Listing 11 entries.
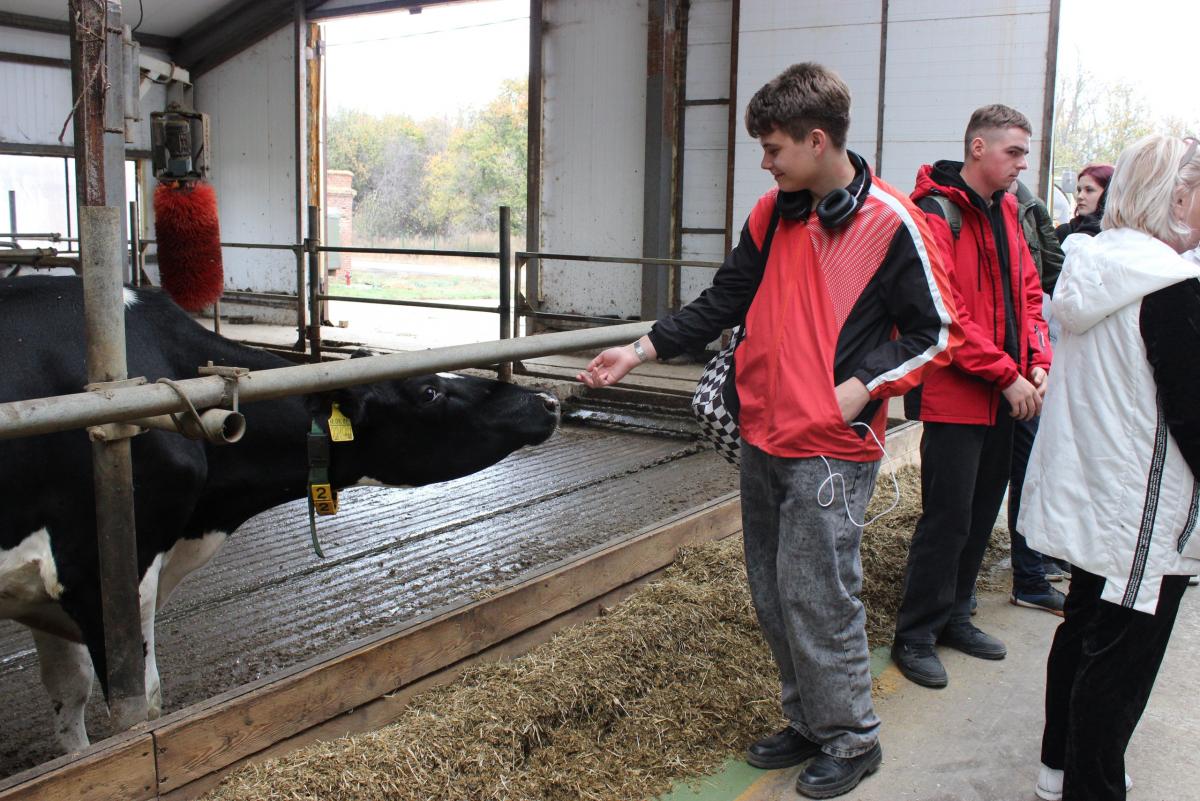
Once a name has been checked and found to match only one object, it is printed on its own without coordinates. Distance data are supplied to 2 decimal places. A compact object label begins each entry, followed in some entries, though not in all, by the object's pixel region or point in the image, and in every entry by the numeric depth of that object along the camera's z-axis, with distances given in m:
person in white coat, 1.95
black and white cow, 2.30
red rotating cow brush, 4.09
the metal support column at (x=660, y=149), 9.53
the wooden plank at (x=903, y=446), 4.88
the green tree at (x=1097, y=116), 19.50
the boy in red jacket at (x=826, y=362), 2.04
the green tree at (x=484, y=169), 30.28
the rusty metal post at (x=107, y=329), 1.89
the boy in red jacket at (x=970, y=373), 2.81
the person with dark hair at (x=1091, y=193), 4.02
